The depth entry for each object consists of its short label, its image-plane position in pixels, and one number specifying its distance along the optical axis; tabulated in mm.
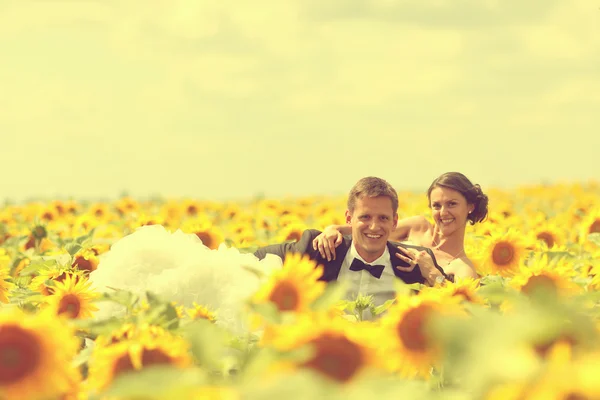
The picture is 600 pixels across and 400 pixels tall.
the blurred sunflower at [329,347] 2143
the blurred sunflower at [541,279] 4219
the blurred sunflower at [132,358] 2402
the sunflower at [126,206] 14055
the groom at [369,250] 6430
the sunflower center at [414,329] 2770
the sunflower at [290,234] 8969
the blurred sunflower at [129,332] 2672
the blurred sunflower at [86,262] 5898
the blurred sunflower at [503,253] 6832
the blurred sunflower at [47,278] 4988
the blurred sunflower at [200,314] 3492
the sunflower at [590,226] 9008
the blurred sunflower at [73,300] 4047
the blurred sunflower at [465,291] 3934
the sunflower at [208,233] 7781
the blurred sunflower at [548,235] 9023
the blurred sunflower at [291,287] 3080
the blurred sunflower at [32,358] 2422
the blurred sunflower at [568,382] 1628
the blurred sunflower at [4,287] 5043
